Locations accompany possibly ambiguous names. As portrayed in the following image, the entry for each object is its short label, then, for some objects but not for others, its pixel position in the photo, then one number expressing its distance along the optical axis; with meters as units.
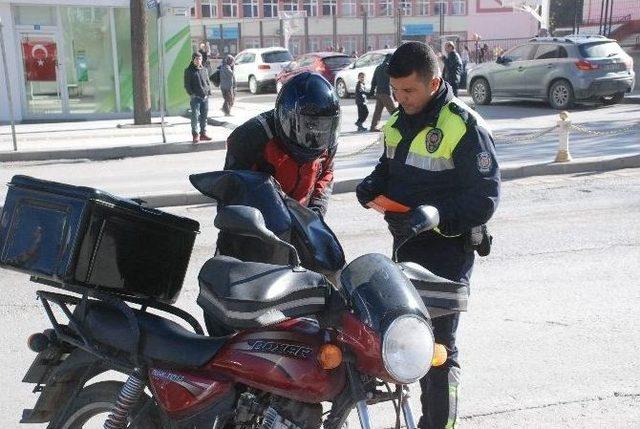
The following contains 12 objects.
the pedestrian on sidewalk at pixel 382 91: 15.99
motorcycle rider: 2.87
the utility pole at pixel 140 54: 17.58
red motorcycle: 2.19
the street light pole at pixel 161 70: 14.66
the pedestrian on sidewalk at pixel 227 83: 20.06
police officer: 3.19
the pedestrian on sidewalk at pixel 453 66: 21.38
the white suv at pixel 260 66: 30.67
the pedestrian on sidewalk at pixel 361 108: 17.34
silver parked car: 19.33
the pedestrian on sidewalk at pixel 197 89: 15.09
